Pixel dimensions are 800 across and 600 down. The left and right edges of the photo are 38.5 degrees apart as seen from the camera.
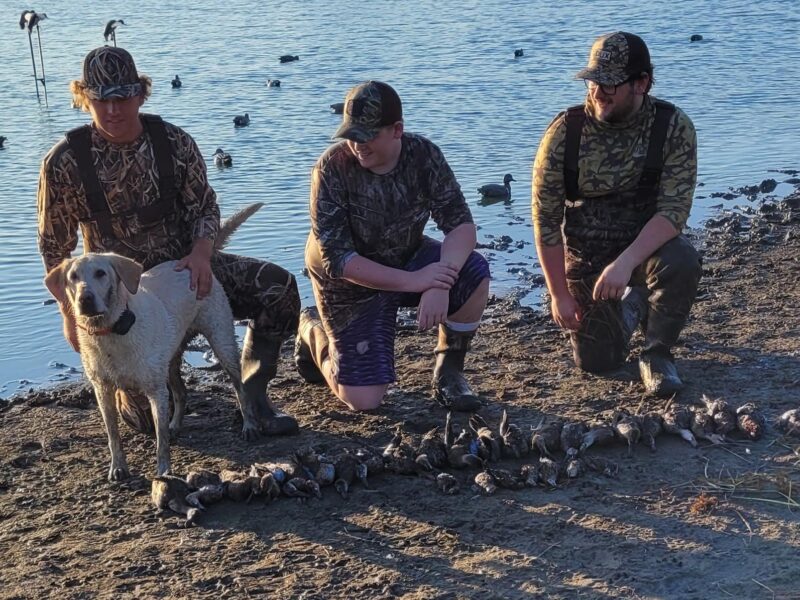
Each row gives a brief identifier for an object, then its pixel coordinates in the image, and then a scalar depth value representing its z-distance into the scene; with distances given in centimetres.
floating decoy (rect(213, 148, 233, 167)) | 1279
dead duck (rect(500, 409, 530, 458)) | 540
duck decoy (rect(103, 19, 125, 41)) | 1977
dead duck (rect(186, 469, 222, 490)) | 512
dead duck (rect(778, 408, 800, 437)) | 539
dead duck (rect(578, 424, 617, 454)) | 536
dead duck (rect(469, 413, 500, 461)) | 536
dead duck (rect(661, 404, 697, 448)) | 539
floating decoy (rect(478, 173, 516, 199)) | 1132
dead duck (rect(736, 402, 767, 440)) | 539
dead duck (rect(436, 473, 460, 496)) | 508
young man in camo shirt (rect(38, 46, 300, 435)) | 563
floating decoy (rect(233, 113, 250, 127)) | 1495
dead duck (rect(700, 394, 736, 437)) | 543
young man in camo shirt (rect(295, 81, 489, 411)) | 574
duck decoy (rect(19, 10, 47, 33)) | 1836
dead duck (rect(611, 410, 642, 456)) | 534
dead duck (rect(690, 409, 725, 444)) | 542
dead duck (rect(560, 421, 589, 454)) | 537
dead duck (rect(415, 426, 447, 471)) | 525
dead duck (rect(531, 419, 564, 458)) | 537
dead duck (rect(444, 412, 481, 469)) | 528
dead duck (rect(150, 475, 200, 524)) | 502
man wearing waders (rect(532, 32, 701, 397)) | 586
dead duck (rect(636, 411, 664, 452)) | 538
